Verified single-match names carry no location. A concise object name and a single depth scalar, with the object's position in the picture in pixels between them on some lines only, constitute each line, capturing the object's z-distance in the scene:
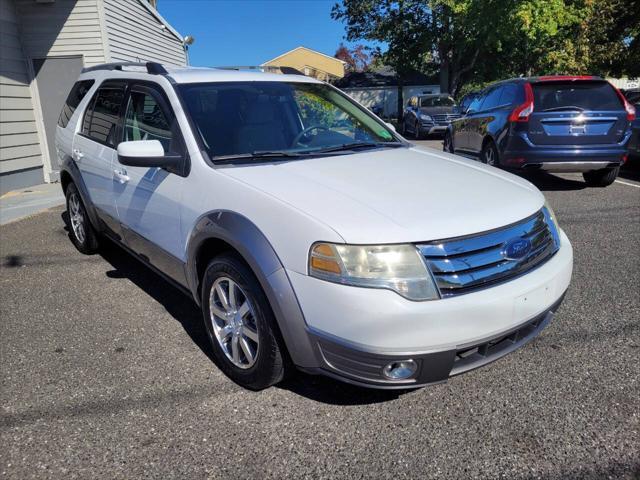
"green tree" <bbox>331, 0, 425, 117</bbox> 27.80
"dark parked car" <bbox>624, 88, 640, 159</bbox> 8.23
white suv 2.09
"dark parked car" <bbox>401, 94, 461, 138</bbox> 17.27
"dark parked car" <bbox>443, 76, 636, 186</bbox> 6.67
